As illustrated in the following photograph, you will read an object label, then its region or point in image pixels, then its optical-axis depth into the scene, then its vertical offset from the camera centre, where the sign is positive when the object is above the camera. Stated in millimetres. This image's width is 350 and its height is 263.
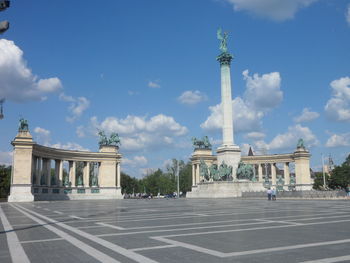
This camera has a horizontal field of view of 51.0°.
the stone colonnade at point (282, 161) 98625 +5710
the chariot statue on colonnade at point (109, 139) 101125 +11897
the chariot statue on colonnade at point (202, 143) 114562 +12120
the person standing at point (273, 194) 46912 -1548
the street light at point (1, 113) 32862 +6281
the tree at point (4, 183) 92000 -36
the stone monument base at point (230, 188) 62528 -1042
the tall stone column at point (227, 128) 65500 +9705
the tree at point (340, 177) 109375 +1360
